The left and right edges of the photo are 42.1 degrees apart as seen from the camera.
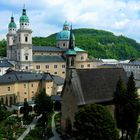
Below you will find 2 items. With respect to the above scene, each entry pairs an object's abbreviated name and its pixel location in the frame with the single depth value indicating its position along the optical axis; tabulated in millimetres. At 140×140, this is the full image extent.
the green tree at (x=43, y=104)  32460
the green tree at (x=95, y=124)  24146
